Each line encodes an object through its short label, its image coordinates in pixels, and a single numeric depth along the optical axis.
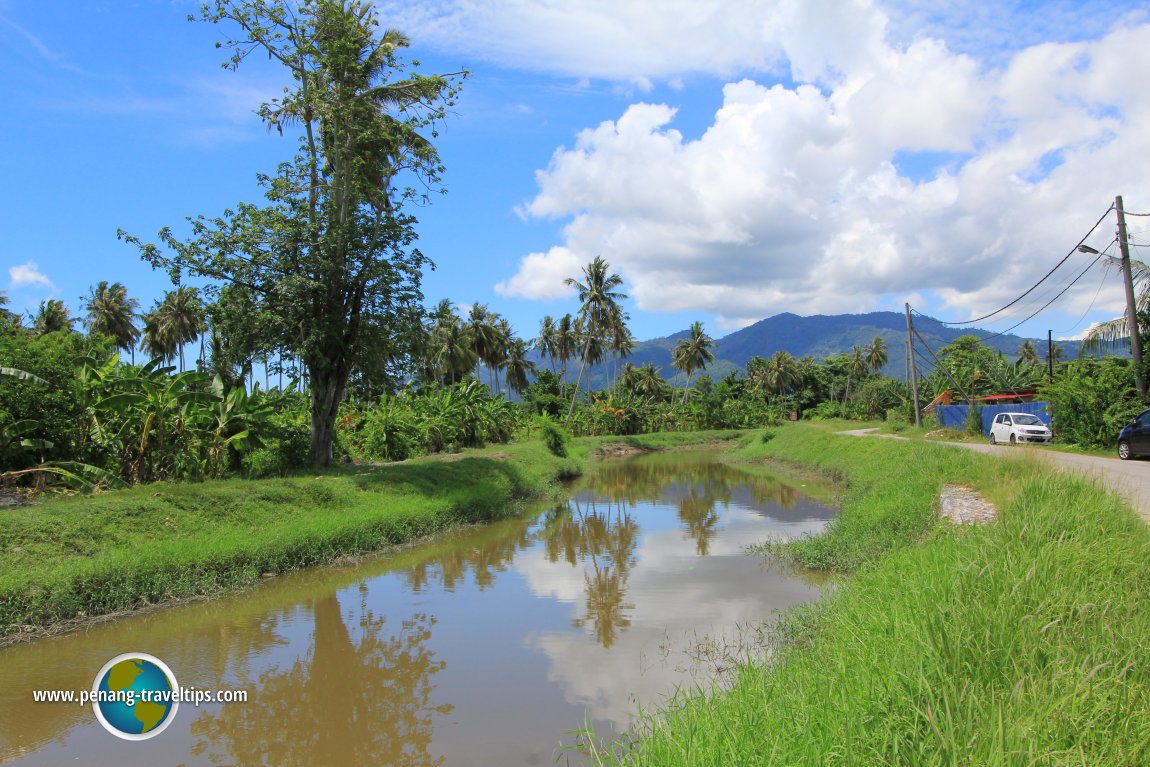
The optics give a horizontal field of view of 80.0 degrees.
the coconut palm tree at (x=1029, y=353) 71.36
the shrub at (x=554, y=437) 36.50
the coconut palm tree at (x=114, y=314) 53.19
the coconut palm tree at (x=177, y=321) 53.38
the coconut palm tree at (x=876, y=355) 93.69
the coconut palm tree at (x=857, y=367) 89.86
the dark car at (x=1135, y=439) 17.81
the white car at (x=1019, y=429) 25.59
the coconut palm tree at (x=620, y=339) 54.85
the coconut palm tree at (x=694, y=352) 72.50
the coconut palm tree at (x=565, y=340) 66.82
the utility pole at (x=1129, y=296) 21.16
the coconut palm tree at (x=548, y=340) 70.00
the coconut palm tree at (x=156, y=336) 56.48
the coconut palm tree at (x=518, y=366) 66.81
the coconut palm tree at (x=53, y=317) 42.19
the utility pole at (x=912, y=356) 34.02
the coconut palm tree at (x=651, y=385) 75.75
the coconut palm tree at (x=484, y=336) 56.75
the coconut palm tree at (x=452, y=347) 55.25
